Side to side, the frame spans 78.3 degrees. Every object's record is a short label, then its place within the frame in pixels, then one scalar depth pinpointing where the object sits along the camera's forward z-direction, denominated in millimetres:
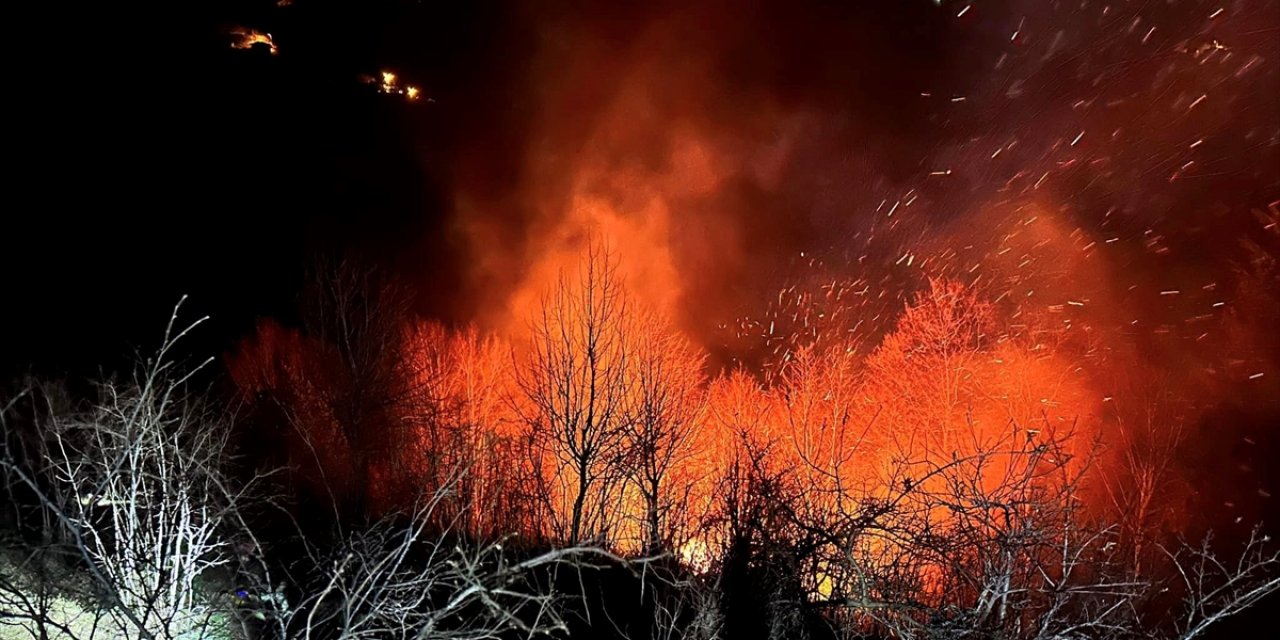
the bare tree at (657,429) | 14469
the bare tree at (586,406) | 15961
